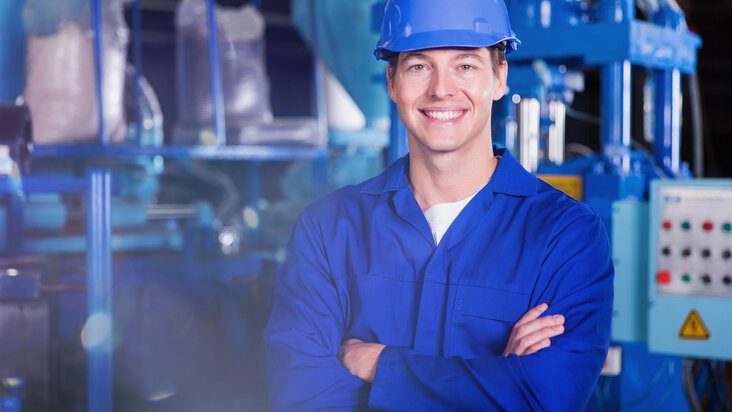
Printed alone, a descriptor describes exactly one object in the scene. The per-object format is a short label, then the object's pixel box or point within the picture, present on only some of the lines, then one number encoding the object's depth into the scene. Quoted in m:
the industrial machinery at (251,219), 2.46
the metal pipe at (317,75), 3.95
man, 1.25
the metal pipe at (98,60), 3.07
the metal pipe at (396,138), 2.21
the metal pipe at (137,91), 4.07
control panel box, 2.42
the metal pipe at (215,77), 3.40
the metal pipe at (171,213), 3.98
